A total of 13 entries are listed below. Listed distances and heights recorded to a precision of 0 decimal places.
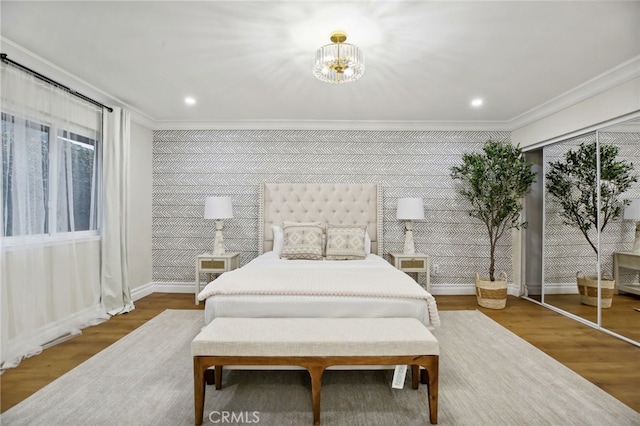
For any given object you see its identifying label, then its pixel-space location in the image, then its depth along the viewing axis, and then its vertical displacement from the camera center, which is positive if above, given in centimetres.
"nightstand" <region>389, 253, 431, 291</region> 417 -68
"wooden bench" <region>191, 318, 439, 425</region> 179 -81
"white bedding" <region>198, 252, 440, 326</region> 229 -65
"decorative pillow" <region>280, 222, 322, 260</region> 381 -38
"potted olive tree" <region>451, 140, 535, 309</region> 401 +31
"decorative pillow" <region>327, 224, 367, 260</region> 382 -40
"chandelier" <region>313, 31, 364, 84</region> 228 +112
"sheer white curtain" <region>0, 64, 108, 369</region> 253 -4
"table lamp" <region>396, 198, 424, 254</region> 425 -3
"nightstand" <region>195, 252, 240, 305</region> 411 -68
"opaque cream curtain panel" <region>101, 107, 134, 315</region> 365 -5
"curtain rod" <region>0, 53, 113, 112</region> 248 +119
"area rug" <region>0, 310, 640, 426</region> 184 -121
